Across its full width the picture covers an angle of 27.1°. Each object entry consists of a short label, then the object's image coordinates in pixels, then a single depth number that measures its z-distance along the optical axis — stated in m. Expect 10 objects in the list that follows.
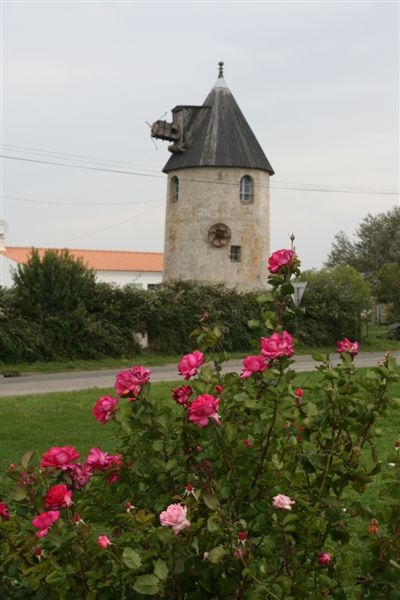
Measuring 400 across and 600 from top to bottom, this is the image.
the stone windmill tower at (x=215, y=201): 38.69
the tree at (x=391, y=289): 45.44
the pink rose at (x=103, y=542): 3.10
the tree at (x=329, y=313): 33.53
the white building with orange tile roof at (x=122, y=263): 67.81
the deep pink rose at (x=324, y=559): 3.39
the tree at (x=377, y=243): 71.88
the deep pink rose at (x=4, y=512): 3.43
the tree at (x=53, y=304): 27.53
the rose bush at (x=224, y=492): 3.08
